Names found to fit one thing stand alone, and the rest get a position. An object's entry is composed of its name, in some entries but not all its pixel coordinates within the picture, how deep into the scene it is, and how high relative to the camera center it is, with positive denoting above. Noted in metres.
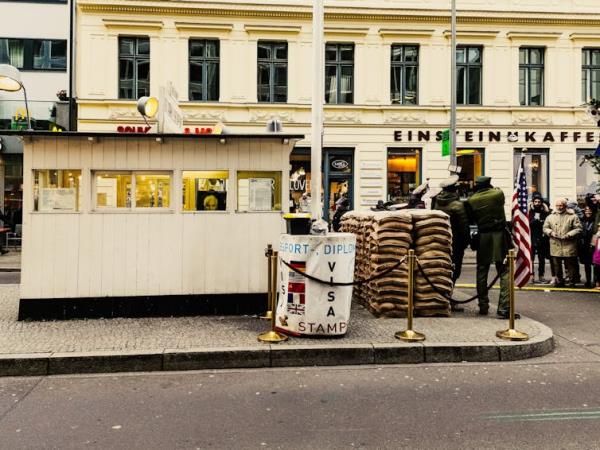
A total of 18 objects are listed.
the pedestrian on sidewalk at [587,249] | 11.27 -0.40
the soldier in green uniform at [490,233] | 7.86 -0.06
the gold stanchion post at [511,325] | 6.38 -1.18
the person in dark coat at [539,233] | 12.30 -0.08
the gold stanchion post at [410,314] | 6.35 -1.05
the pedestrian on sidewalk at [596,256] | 10.28 -0.50
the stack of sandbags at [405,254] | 7.61 -0.42
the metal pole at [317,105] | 9.38 +2.22
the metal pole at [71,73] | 16.61 +4.69
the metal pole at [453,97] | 17.34 +4.30
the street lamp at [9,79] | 12.41 +3.41
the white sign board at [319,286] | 6.38 -0.70
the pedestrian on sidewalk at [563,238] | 11.07 -0.17
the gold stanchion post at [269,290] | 6.80 -0.89
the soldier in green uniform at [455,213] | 8.20 +0.24
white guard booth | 7.35 +0.06
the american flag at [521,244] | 8.05 -0.22
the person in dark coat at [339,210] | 17.06 +0.56
